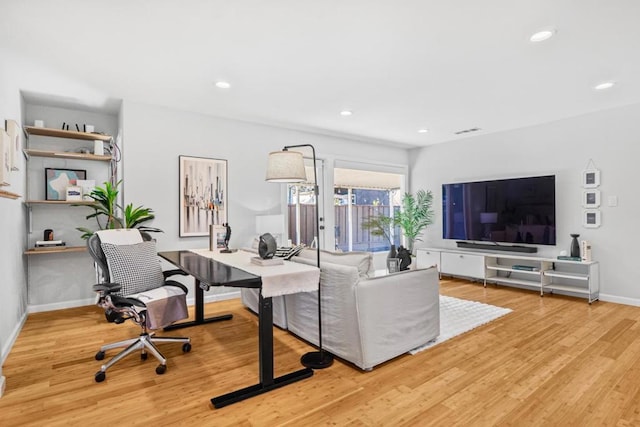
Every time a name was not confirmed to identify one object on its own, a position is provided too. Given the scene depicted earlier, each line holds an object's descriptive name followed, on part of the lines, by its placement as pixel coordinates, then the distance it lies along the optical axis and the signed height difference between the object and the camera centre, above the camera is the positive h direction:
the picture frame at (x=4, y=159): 2.33 +0.42
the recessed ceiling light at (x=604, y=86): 3.53 +1.32
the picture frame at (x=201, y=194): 4.34 +0.28
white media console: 4.48 -0.82
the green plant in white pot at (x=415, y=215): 6.48 -0.02
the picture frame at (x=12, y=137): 2.75 +0.66
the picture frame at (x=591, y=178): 4.54 +0.46
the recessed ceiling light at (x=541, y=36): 2.51 +1.32
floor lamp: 2.75 +0.38
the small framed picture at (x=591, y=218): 4.55 -0.07
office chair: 2.48 -0.59
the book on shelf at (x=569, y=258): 4.51 -0.60
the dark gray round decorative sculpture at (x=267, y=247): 2.59 -0.24
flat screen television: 4.92 +0.05
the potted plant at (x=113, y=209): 3.80 +0.06
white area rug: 3.22 -1.12
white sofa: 2.47 -0.74
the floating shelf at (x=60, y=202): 3.80 +0.17
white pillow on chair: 2.71 -0.41
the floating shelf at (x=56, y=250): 3.73 -0.37
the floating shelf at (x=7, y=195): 2.40 +0.17
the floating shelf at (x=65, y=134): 3.88 +0.98
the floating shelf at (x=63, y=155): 3.87 +0.73
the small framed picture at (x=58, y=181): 4.14 +0.44
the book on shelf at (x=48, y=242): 3.95 -0.29
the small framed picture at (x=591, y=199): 4.54 +0.18
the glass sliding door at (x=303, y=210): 5.48 +0.08
